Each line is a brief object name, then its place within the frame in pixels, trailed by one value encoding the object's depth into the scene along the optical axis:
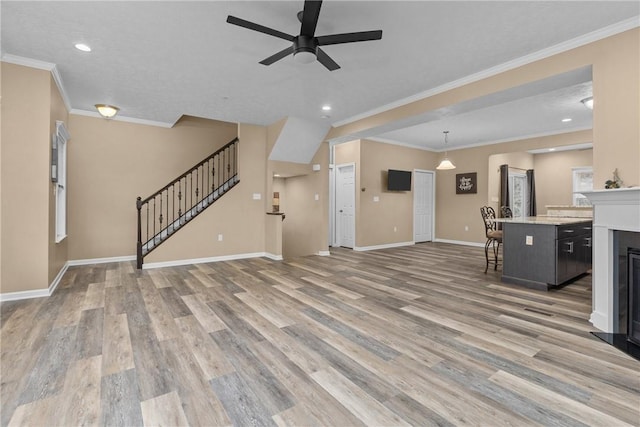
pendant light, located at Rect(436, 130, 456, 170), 7.16
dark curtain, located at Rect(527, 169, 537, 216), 8.75
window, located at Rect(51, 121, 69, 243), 4.38
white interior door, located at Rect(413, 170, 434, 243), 8.71
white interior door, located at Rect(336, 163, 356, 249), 7.59
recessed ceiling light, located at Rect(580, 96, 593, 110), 4.62
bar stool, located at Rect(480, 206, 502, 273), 5.12
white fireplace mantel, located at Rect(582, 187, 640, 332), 2.49
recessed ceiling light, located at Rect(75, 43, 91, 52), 3.10
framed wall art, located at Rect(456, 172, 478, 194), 8.23
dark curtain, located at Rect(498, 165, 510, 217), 8.02
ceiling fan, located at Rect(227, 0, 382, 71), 2.26
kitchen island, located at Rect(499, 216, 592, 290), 3.91
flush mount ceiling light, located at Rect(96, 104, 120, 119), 4.85
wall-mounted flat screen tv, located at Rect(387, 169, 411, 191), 7.87
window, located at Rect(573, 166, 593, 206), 8.37
